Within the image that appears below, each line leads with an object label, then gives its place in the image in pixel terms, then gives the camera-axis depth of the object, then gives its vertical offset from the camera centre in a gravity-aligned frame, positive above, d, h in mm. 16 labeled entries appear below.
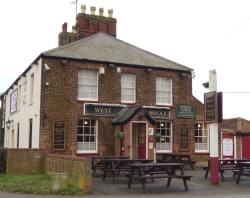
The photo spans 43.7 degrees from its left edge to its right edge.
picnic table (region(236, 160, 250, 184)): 11659 -1553
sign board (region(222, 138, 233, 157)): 21517 -1385
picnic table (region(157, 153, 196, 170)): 15910 -1678
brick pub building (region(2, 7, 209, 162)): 15838 +1256
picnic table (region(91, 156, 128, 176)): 13443 -1699
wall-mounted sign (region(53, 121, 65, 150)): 15641 -532
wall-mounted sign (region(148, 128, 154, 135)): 16406 -249
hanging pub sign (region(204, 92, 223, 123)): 11638 +728
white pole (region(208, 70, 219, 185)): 11493 -853
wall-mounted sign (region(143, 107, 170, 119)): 17245 +766
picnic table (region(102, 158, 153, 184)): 12176 -1538
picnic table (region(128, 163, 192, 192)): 10249 -1521
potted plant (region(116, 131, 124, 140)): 15867 -460
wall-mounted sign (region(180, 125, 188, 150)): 17783 -594
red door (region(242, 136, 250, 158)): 23090 -1439
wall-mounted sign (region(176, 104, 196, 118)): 17824 +903
